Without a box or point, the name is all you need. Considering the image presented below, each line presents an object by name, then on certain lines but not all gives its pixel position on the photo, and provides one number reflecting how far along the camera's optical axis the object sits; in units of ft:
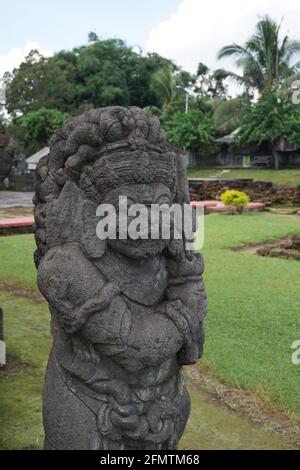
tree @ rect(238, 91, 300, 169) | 78.23
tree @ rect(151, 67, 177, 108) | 104.94
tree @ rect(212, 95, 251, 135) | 87.30
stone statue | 6.59
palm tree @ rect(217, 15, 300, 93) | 83.15
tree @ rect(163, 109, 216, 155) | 88.22
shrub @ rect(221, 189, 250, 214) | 48.47
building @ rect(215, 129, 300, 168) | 88.02
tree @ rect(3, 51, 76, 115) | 100.42
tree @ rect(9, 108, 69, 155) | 89.40
